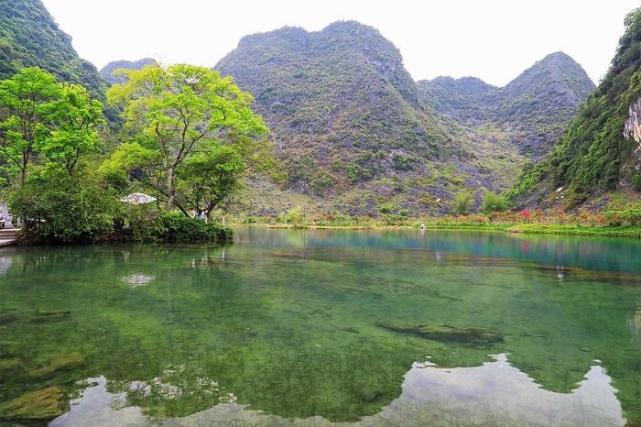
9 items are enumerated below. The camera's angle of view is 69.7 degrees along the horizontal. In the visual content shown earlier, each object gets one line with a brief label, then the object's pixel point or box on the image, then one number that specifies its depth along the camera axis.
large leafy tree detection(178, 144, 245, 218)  27.81
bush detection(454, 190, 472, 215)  91.88
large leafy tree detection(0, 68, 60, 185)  20.28
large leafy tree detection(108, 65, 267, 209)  24.30
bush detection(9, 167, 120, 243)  19.69
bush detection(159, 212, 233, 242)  25.06
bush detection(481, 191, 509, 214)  84.12
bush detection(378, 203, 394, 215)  95.00
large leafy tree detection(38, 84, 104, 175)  21.14
